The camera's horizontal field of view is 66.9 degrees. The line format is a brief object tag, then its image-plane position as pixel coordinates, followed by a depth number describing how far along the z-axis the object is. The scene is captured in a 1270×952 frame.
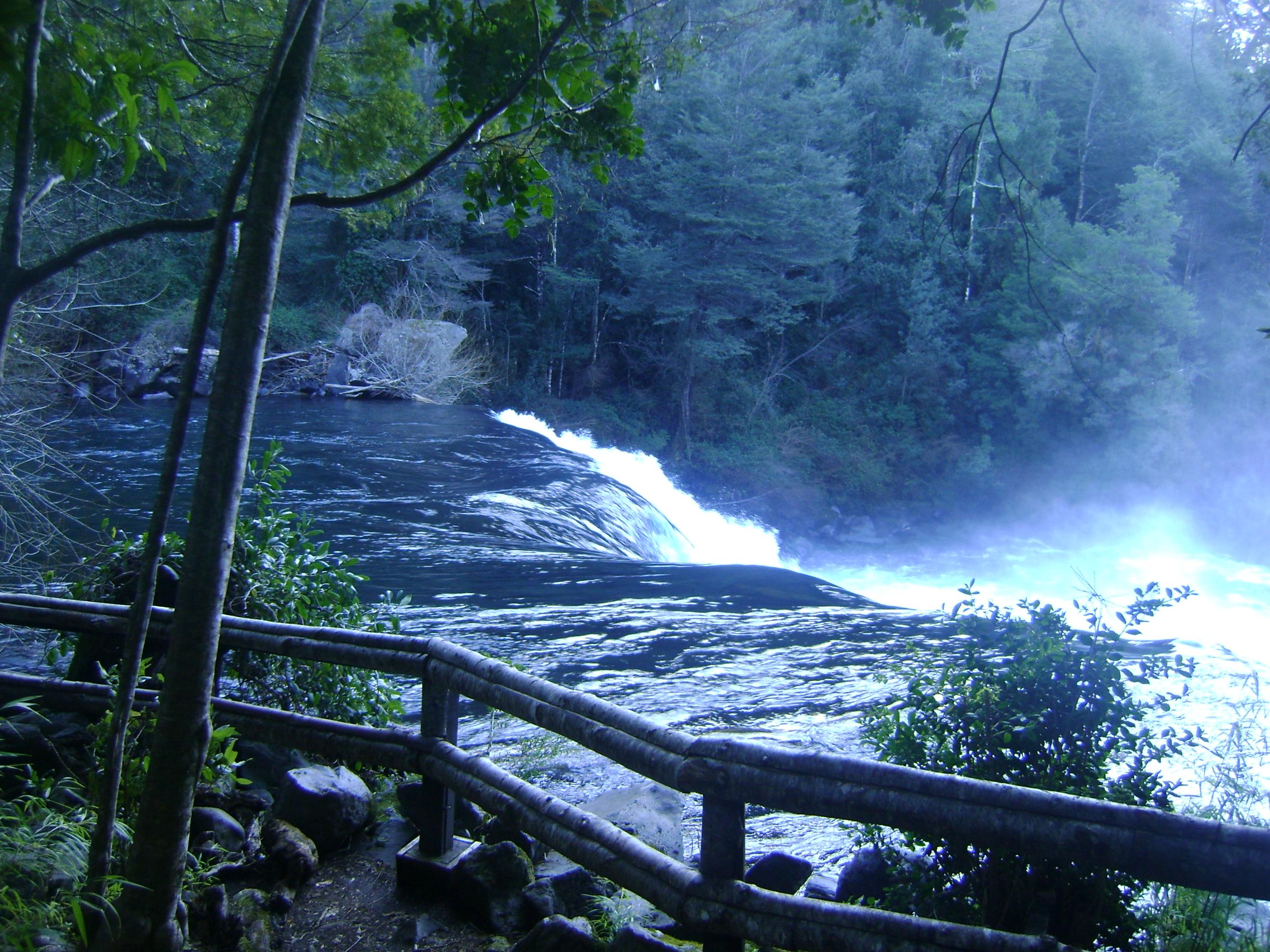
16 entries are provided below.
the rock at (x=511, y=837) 3.26
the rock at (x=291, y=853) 3.12
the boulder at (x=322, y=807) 3.34
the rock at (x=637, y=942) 2.41
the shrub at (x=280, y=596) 4.46
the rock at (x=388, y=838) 3.39
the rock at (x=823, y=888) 3.62
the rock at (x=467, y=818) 3.60
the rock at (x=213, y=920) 2.64
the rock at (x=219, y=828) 3.23
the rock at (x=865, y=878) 3.42
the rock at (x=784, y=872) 3.41
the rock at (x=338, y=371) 26.91
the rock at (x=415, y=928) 2.87
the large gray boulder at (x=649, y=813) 3.66
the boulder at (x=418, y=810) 3.55
